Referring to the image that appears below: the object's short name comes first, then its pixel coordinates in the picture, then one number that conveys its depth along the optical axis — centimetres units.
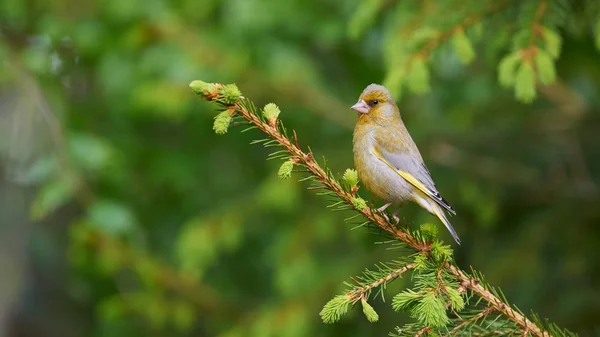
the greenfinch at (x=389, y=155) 754
